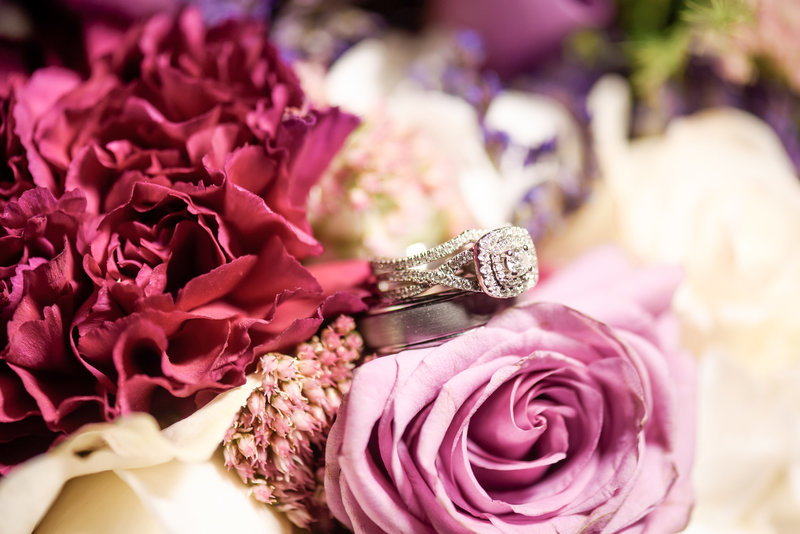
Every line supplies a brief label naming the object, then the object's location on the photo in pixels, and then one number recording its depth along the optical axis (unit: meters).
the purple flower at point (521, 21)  0.21
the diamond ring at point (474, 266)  0.14
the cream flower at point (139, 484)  0.12
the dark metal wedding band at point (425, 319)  0.14
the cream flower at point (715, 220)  0.18
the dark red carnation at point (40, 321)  0.12
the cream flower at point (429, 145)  0.17
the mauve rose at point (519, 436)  0.13
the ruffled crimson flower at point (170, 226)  0.13
